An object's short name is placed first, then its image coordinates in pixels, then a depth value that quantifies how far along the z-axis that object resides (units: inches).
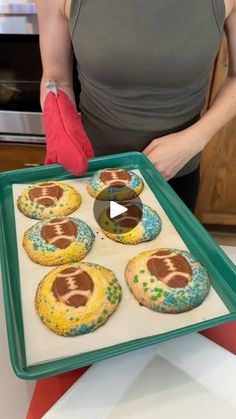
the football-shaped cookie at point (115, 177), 26.6
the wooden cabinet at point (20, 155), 54.1
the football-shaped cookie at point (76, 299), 18.1
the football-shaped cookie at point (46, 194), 25.5
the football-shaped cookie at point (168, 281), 19.1
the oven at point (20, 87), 42.3
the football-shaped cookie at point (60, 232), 22.6
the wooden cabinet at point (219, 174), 48.0
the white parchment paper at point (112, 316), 17.7
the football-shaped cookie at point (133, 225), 23.6
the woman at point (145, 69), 25.9
